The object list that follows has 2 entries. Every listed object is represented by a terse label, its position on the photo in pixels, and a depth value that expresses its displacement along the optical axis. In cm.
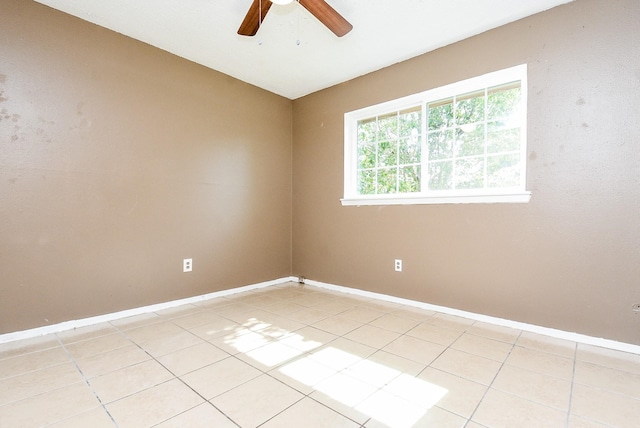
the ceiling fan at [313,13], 163
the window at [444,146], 234
